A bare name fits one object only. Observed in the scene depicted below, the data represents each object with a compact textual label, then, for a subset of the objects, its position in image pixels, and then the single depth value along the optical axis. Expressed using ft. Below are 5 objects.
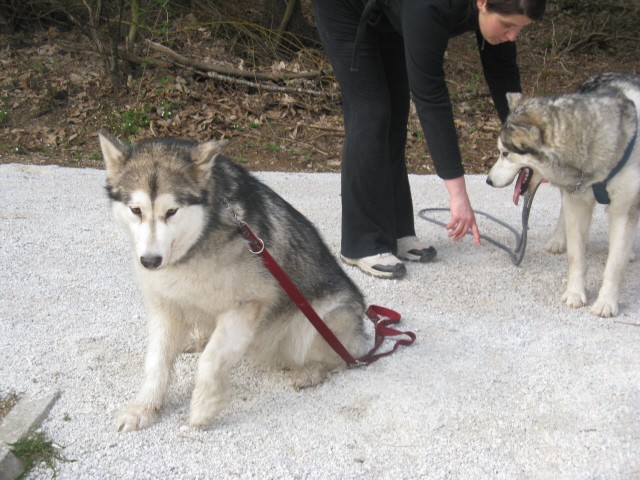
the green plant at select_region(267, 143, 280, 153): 29.25
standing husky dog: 14.34
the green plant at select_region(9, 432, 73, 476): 8.91
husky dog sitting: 9.18
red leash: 10.03
